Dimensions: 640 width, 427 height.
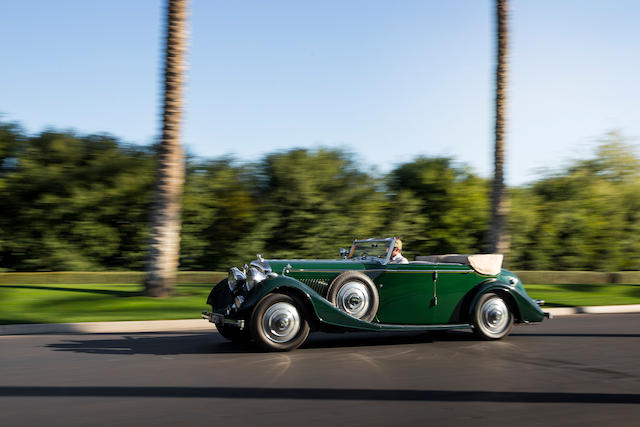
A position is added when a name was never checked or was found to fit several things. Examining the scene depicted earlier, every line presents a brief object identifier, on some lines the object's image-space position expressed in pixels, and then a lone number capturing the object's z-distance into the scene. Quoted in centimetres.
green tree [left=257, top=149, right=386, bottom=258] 2245
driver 897
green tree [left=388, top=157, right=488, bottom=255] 2547
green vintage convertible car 794
